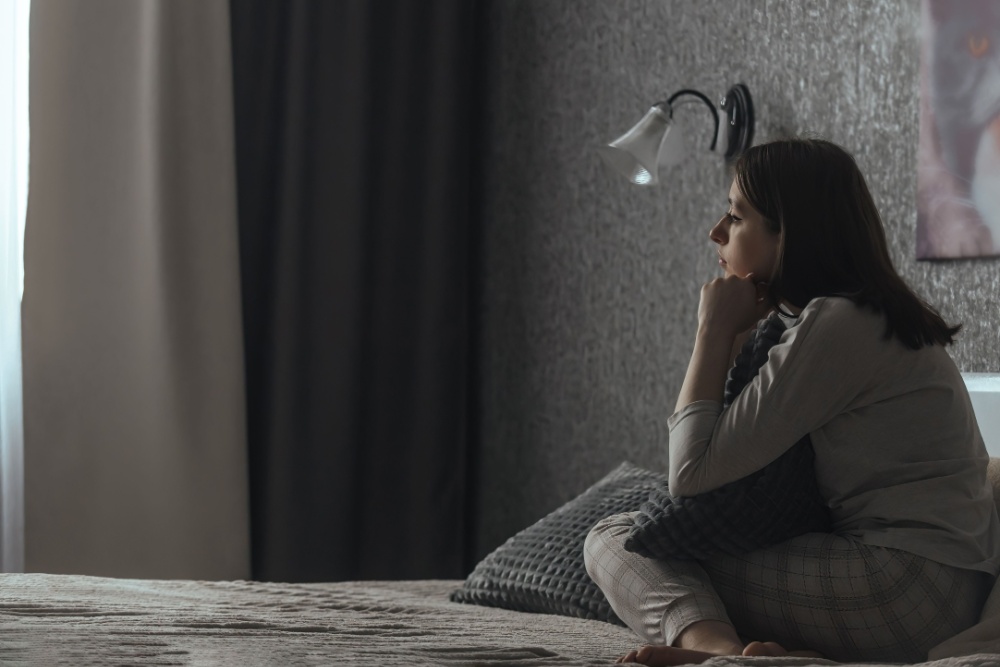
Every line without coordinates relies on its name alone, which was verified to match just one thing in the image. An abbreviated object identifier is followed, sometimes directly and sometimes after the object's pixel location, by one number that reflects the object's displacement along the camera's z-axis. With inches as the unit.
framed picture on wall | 163.0
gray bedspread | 129.4
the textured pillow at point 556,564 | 156.8
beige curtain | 200.1
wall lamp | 186.9
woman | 136.9
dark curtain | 214.9
